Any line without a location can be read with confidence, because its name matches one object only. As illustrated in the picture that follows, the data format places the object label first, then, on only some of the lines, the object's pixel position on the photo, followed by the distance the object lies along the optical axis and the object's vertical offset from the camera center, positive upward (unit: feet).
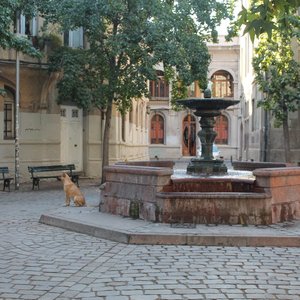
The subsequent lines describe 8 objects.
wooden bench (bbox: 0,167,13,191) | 54.44 -3.89
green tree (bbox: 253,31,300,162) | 64.08 +8.05
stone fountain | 29.53 -3.13
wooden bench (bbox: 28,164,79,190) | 56.13 -3.08
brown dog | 37.88 -3.65
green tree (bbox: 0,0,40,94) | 45.21 +9.43
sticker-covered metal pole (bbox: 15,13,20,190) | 56.08 +2.15
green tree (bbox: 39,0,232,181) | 54.08 +10.08
